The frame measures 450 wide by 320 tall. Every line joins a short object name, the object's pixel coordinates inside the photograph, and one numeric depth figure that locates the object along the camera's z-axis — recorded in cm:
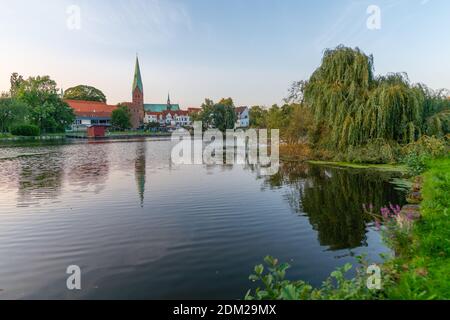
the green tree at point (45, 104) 7219
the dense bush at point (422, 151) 1464
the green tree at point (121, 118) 9575
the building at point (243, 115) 13145
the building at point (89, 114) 10152
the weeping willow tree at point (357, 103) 2020
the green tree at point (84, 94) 11932
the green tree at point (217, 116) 9919
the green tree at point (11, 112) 6041
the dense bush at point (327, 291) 380
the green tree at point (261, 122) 4050
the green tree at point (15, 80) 10405
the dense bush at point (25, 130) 6239
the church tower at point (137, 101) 11705
